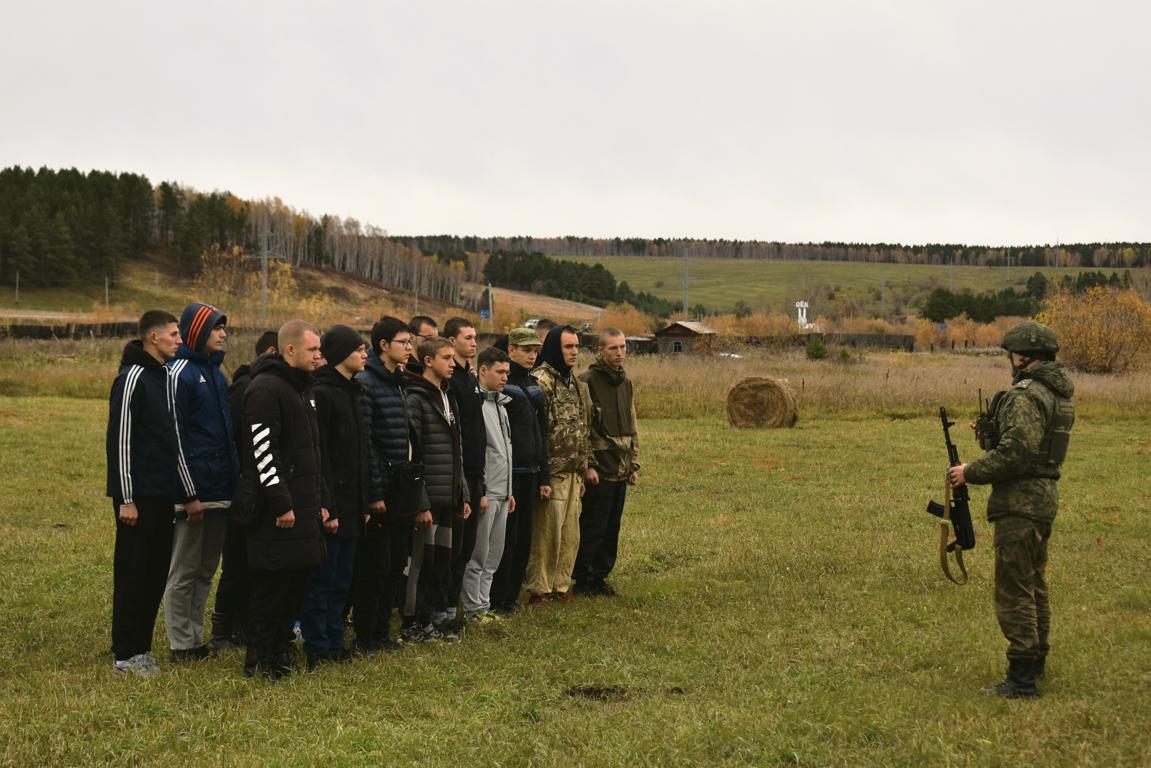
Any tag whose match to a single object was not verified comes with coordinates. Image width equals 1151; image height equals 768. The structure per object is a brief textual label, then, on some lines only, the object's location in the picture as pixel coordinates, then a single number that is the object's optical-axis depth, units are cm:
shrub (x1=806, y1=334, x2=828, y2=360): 5416
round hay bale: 2673
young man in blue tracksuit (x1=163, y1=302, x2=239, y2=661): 720
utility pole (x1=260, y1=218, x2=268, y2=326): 5622
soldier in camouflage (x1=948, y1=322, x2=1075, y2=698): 657
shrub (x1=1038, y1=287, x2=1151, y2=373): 4344
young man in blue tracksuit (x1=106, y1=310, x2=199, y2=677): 695
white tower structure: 11008
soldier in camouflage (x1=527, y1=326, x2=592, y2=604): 938
